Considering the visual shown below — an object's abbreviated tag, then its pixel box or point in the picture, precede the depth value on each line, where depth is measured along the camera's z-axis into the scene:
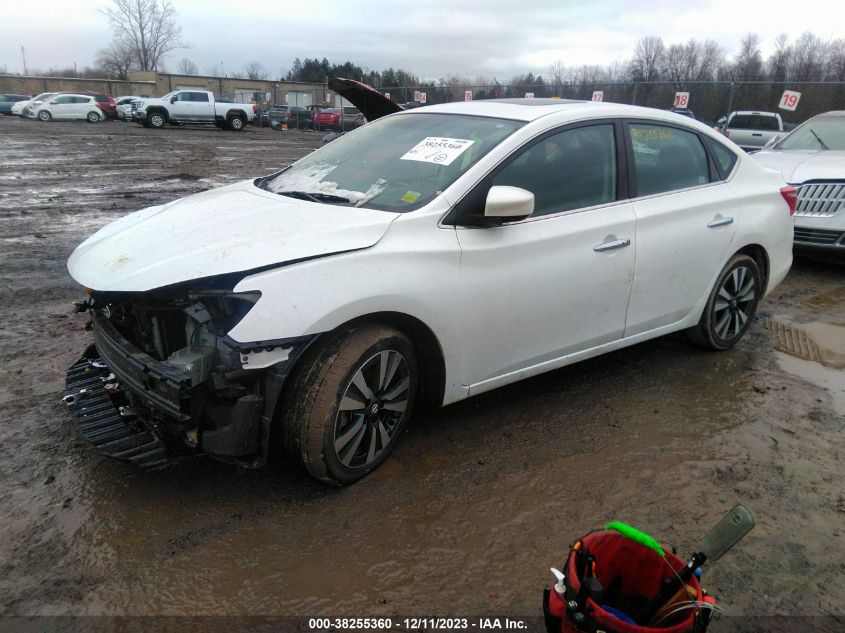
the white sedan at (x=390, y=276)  2.56
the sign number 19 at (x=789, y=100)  16.38
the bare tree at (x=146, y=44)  71.05
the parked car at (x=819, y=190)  6.73
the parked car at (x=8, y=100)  40.78
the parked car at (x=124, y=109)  35.62
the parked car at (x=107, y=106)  35.28
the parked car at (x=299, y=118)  34.53
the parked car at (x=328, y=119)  31.49
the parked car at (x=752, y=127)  18.14
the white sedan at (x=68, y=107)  33.88
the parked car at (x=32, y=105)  34.88
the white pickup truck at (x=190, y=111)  30.02
